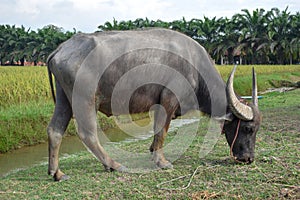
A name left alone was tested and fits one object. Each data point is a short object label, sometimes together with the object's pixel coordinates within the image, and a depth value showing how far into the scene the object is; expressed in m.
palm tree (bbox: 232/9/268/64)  27.03
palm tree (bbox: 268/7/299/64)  25.84
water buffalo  3.16
